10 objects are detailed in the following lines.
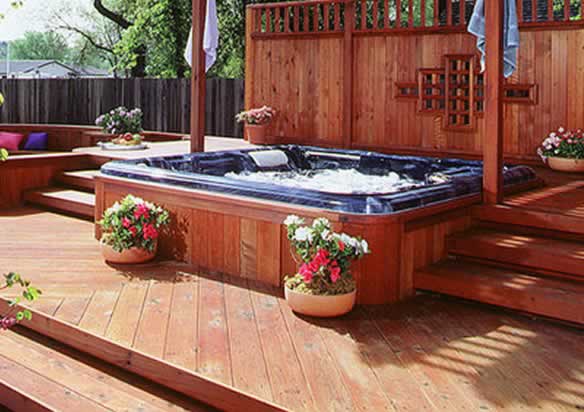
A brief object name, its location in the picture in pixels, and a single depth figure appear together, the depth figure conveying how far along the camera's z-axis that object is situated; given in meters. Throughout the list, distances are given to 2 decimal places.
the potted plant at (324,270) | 3.29
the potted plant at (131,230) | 4.30
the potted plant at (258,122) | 8.23
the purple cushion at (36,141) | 9.95
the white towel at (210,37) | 6.06
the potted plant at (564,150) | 6.19
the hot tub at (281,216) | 3.58
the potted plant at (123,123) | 8.69
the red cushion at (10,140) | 9.73
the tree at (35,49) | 40.72
